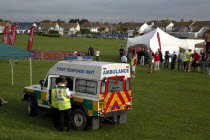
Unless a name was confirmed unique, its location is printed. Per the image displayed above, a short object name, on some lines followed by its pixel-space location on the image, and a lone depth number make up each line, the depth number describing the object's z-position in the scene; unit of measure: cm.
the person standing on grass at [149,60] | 2611
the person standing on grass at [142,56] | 3259
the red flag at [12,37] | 3216
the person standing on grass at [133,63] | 2358
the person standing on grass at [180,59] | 2909
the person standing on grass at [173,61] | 2874
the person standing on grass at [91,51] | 3628
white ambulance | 1012
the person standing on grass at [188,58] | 2786
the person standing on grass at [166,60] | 2992
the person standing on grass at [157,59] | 2683
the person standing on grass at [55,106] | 1014
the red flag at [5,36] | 3330
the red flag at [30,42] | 3256
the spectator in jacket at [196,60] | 2810
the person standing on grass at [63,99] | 1006
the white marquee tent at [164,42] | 3541
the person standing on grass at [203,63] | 2767
